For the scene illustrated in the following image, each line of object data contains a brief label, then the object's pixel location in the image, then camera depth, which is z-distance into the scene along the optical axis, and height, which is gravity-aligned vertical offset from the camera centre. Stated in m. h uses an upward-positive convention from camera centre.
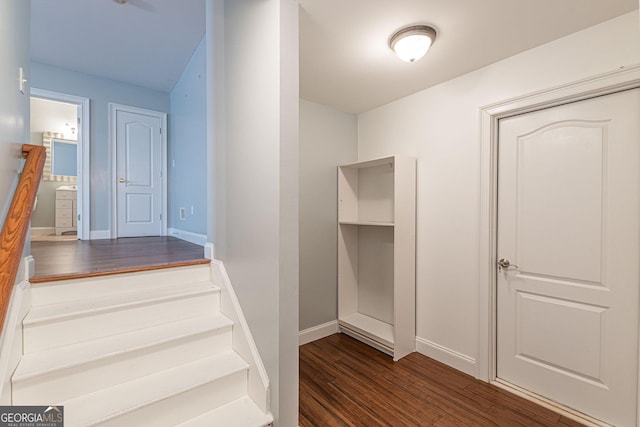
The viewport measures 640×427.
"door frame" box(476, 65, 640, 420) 2.16 -0.23
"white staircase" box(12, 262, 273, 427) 1.33 -0.77
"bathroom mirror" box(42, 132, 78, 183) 5.94 +1.18
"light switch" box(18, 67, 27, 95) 1.62 +0.77
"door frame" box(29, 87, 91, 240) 4.17 +0.61
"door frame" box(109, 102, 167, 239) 4.38 +1.03
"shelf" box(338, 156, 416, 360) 2.56 -0.43
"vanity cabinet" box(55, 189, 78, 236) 5.88 +0.01
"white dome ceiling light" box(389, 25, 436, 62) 1.77 +1.10
